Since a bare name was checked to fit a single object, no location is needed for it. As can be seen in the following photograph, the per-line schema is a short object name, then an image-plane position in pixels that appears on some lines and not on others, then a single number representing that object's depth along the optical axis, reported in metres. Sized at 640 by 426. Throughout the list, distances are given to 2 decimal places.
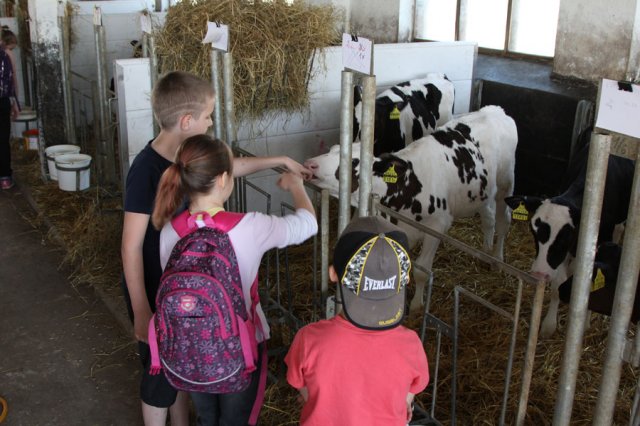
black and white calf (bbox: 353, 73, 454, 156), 5.93
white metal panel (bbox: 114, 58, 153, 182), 4.89
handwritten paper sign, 2.63
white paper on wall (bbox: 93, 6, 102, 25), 5.94
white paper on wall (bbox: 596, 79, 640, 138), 1.88
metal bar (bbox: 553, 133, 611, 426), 2.09
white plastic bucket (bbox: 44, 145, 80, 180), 6.67
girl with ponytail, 2.25
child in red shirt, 1.89
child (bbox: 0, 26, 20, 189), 6.64
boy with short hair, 2.46
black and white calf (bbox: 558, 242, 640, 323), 2.71
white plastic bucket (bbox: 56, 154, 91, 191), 6.22
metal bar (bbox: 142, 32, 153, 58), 4.73
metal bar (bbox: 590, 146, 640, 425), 2.08
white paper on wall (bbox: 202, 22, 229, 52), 3.52
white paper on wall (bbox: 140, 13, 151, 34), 4.50
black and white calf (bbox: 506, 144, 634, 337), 3.99
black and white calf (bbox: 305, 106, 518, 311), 4.21
